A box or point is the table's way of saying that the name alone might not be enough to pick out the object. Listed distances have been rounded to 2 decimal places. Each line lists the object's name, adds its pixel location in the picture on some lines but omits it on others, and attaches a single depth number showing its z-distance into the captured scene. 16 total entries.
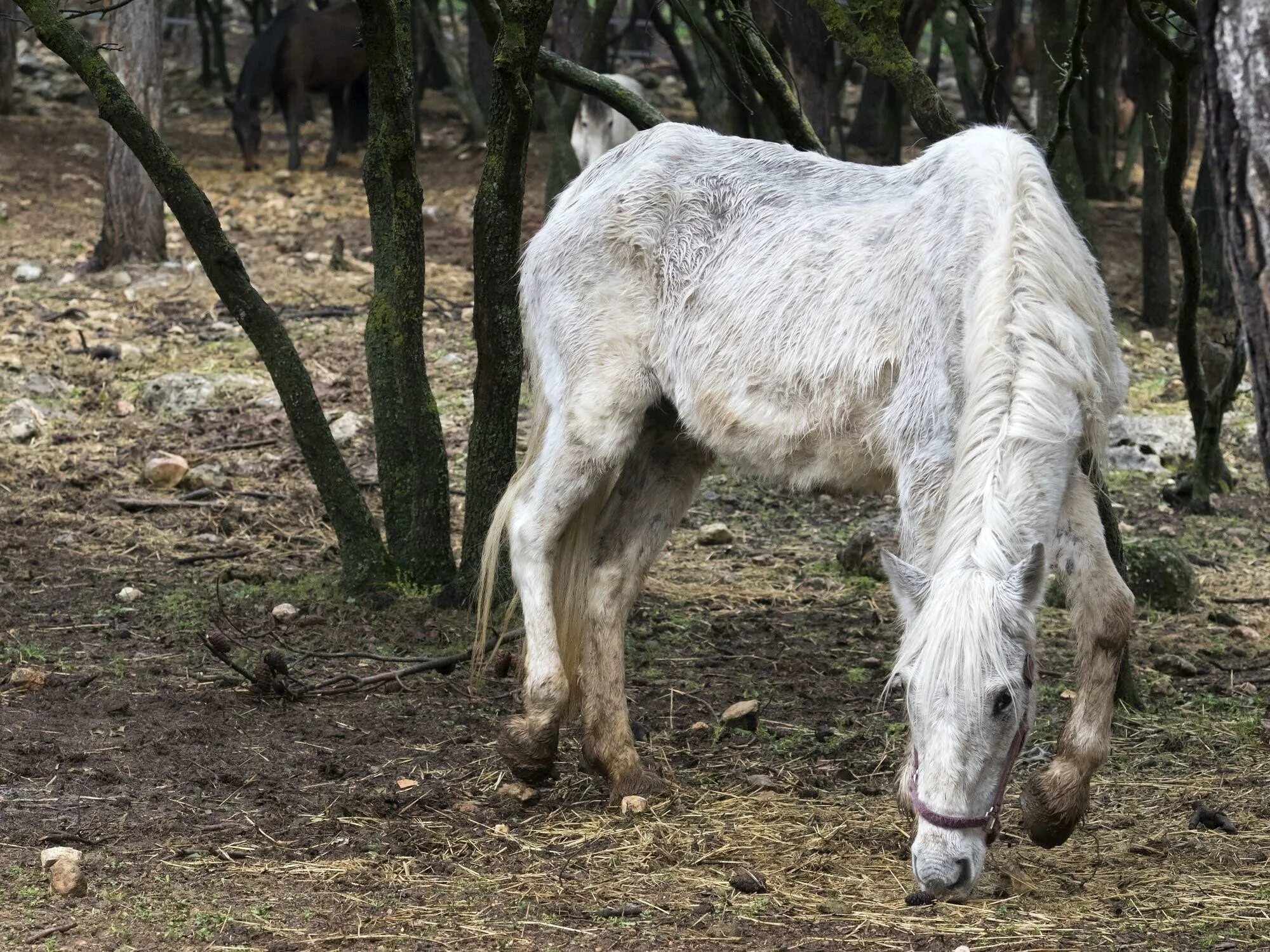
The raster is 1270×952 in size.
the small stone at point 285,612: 11.21
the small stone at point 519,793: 8.40
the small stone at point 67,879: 6.62
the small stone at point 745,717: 9.62
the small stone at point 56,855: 6.82
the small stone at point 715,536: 13.90
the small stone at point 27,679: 9.56
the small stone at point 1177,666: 10.77
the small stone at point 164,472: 14.56
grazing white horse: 6.45
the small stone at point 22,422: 15.50
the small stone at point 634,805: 8.29
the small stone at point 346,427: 16.05
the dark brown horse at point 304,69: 32.94
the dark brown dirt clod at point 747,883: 7.05
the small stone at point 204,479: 14.59
